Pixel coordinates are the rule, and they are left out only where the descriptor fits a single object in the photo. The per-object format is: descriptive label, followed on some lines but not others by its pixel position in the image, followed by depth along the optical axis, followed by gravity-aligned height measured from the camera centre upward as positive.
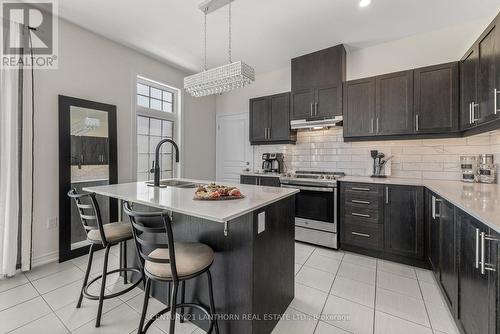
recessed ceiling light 2.37 +1.75
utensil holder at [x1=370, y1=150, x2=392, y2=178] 3.24 +0.04
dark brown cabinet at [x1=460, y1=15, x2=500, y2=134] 1.84 +0.78
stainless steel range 3.07 -0.62
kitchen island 1.43 -0.60
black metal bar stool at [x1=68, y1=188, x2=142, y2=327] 1.70 -0.59
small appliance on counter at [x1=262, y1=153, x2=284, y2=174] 4.16 +0.05
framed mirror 2.73 +0.09
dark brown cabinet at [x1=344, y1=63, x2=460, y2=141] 2.68 +0.79
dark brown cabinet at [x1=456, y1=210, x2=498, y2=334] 1.17 -0.66
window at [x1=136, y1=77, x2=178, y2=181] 3.72 +0.76
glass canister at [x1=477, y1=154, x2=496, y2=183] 2.47 -0.04
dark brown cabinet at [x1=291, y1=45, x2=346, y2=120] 3.38 +1.31
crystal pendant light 2.11 +0.87
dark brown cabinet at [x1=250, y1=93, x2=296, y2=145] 3.92 +0.83
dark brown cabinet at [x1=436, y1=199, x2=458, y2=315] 1.67 -0.73
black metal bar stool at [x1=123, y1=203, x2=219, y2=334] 1.26 -0.60
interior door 4.74 +0.40
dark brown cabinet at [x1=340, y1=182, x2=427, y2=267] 2.59 -0.69
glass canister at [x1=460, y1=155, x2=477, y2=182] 2.66 -0.03
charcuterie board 1.62 -0.22
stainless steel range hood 3.36 +0.67
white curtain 2.29 -0.04
